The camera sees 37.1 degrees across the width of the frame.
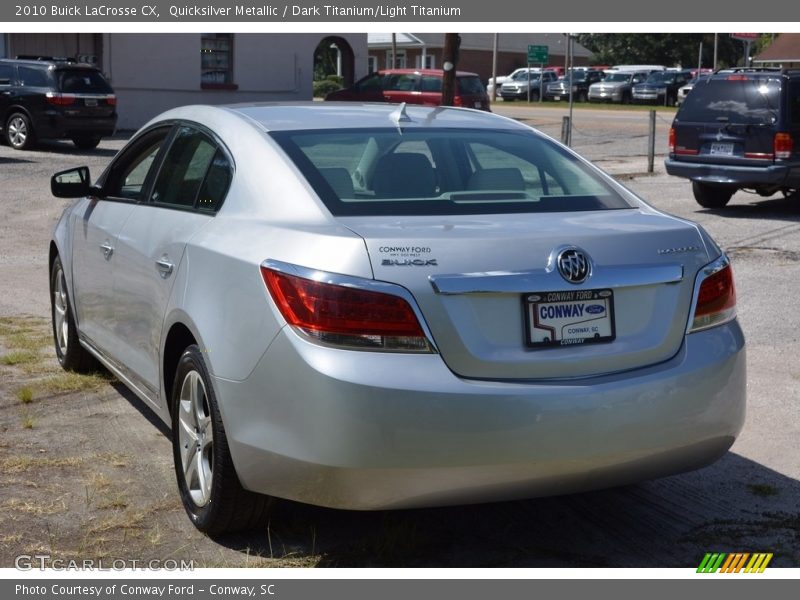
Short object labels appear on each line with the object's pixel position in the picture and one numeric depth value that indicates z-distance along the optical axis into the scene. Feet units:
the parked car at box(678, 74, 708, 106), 162.40
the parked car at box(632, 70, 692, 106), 175.63
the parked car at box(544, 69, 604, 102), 186.09
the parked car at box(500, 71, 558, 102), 190.19
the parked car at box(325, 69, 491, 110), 102.63
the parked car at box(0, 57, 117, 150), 76.23
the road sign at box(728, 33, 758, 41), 79.96
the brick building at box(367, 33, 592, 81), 228.59
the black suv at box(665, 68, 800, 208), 48.16
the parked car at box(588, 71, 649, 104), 180.34
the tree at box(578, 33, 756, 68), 276.00
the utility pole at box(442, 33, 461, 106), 64.39
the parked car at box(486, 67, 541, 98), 196.34
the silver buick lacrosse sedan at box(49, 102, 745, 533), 12.36
